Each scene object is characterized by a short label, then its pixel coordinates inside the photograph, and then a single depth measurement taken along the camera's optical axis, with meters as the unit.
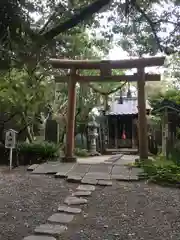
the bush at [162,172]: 4.26
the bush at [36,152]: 6.14
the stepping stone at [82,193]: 3.56
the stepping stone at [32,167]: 5.11
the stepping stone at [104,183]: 4.08
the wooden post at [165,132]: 6.52
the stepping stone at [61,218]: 2.69
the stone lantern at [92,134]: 9.27
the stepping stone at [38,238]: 2.27
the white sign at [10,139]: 5.41
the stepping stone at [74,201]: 3.26
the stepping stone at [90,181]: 4.14
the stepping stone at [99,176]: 4.41
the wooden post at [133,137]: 10.92
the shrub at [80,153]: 8.42
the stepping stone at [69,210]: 2.97
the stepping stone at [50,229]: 2.38
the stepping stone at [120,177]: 4.37
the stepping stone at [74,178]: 4.24
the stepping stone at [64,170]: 4.54
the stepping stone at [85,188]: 3.82
